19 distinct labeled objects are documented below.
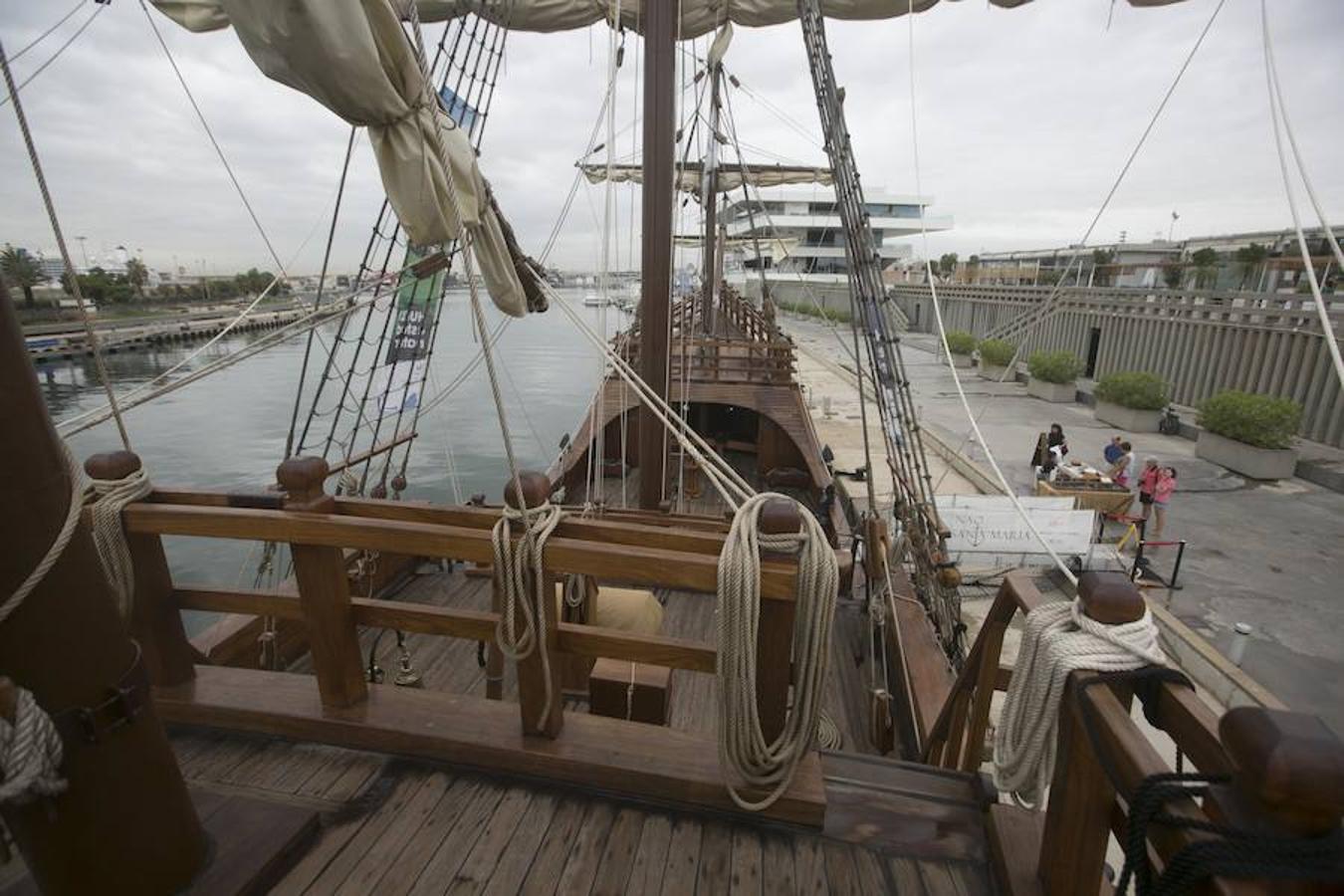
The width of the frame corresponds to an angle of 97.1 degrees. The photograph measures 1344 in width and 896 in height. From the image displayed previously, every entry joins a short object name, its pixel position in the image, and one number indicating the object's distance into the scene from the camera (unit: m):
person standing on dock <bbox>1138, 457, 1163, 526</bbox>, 9.32
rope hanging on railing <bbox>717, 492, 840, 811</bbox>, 1.76
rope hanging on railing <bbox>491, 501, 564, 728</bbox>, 1.90
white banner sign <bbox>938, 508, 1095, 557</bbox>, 7.91
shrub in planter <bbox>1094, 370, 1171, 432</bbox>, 16.89
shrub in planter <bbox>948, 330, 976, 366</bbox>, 28.36
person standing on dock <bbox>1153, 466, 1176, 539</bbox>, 9.41
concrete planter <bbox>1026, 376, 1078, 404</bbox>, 21.41
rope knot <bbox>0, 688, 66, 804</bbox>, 1.14
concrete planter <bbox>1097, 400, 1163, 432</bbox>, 17.00
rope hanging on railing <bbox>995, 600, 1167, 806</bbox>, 1.37
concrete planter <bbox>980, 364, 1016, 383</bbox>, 24.92
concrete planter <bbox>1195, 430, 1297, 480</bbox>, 12.72
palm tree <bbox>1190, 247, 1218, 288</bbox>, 27.23
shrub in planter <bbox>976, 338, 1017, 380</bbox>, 24.23
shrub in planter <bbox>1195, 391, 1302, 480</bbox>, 12.71
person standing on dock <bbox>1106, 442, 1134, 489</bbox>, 10.78
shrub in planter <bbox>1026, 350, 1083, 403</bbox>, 21.14
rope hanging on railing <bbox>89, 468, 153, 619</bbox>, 2.05
